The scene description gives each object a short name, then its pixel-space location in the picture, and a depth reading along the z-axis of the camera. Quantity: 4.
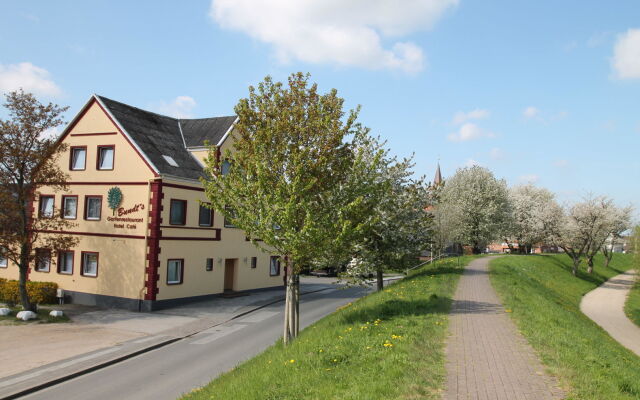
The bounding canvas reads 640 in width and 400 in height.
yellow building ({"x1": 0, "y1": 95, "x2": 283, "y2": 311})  24.33
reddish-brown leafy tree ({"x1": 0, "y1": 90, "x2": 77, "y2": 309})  21.06
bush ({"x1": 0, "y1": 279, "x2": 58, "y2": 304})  23.98
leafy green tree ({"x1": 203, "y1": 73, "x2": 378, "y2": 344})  13.41
